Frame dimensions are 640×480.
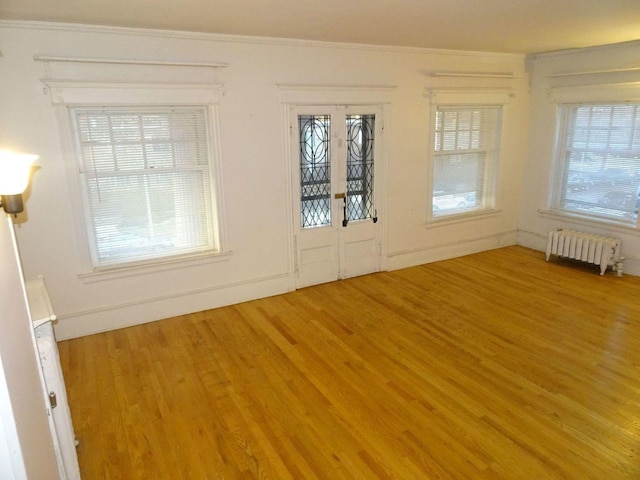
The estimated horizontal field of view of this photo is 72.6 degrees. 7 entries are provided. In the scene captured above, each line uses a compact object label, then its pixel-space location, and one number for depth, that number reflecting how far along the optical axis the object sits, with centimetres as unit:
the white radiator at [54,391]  216
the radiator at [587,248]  544
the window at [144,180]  394
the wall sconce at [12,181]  173
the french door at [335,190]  491
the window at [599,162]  534
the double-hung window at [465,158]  584
